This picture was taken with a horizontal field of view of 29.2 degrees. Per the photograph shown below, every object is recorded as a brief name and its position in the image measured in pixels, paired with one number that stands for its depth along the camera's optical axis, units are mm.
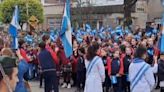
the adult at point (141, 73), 5891
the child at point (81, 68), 9742
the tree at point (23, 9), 30796
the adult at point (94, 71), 6680
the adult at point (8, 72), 3562
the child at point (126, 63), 8842
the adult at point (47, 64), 8339
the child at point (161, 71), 7702
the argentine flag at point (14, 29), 10558
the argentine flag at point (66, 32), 8861
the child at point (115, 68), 8847
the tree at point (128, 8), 19187
